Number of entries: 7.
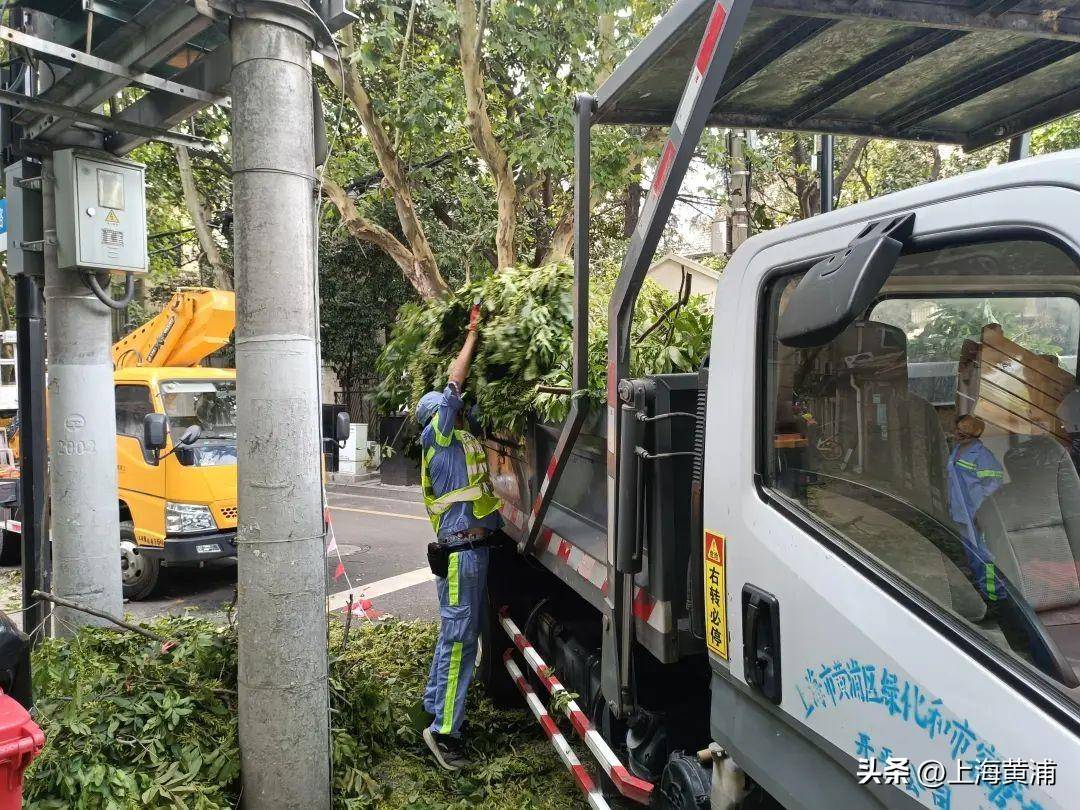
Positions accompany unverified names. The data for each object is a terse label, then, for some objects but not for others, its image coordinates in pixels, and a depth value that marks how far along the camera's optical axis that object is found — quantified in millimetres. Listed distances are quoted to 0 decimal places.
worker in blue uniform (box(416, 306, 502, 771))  3729
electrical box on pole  4191
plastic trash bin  1926
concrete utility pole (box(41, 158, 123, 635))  4332
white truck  1432
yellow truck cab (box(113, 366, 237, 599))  6926
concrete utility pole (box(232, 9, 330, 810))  2910
